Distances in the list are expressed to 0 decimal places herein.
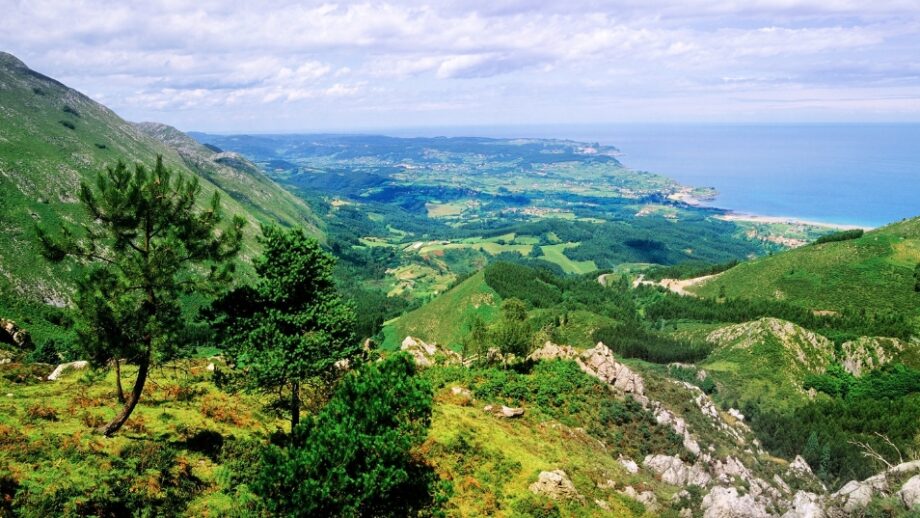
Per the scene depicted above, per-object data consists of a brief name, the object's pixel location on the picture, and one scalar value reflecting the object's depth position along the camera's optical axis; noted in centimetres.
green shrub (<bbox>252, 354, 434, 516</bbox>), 1980
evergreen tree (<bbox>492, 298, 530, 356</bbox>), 7225
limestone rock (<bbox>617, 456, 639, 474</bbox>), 5175
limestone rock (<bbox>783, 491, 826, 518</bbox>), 4012
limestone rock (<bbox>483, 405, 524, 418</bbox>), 5622
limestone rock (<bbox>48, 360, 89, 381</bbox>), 4253
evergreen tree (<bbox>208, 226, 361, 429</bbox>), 2956
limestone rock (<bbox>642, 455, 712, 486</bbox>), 5262
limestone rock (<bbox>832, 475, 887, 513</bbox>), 3971
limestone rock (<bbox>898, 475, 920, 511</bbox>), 3642
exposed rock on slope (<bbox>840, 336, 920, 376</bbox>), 11225
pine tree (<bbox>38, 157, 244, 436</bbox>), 2598
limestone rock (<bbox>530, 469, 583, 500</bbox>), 3897
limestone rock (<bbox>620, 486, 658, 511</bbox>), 4328
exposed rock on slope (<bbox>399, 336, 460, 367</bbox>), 7594
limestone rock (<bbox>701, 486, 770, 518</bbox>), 4164
